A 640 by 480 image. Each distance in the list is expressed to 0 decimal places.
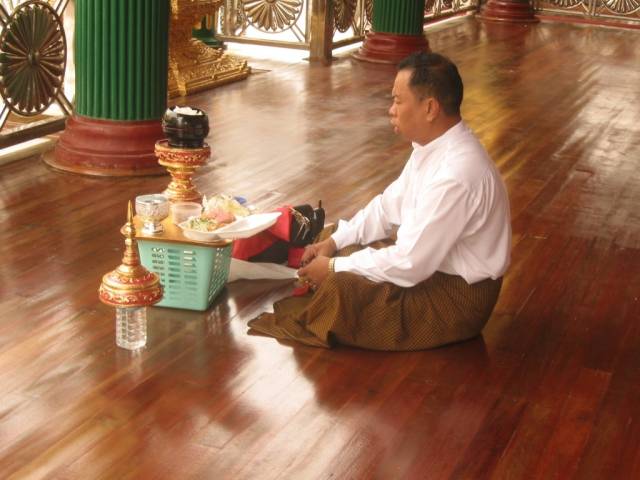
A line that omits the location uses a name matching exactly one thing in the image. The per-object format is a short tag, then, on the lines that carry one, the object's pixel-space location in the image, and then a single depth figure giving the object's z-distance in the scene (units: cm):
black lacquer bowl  398
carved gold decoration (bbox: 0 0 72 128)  555
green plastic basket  368
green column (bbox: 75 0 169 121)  531
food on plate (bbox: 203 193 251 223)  374
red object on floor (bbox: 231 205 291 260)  409
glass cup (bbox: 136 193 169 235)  369
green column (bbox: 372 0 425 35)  945
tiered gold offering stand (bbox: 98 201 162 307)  330
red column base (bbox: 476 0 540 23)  1337
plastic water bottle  342
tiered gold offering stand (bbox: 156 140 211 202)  402
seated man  338
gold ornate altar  753
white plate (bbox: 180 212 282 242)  364
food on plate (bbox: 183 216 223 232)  365
